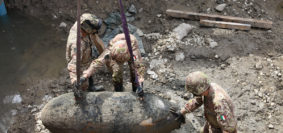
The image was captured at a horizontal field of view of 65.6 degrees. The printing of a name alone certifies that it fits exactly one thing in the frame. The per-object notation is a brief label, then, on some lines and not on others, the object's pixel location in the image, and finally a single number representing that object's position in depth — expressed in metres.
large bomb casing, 3.37
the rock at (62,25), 6.61
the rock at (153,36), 6.27
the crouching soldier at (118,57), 3.84
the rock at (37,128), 4.27
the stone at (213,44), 5.82
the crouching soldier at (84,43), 3.78
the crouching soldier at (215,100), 3.02
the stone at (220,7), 6.80
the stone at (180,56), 5.63
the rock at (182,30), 6.15
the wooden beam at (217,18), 6.23
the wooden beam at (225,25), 6.19
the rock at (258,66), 5.21
